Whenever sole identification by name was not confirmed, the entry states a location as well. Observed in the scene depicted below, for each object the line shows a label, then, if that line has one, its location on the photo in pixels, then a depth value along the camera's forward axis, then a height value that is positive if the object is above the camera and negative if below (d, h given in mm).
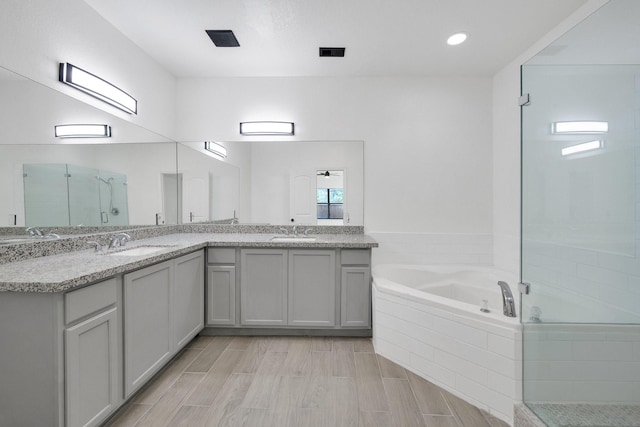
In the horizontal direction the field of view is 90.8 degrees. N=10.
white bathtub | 1787 -870
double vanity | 1330 -599
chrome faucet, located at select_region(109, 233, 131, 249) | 2302 -227
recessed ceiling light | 2555 +1409
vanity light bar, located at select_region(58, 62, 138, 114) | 2055 +890
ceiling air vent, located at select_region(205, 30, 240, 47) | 2523 +1416
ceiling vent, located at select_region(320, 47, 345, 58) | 2775 +1417
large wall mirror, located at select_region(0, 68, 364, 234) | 1761 +287
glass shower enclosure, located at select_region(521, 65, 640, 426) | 1347 -168
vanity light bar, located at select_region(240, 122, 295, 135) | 3344 +864
